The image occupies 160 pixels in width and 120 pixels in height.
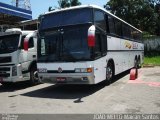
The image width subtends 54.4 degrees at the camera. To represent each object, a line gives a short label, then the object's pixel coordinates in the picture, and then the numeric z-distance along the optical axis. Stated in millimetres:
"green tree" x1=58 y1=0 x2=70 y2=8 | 23202
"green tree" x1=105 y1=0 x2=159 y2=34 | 19632
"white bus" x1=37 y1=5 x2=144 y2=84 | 5578
